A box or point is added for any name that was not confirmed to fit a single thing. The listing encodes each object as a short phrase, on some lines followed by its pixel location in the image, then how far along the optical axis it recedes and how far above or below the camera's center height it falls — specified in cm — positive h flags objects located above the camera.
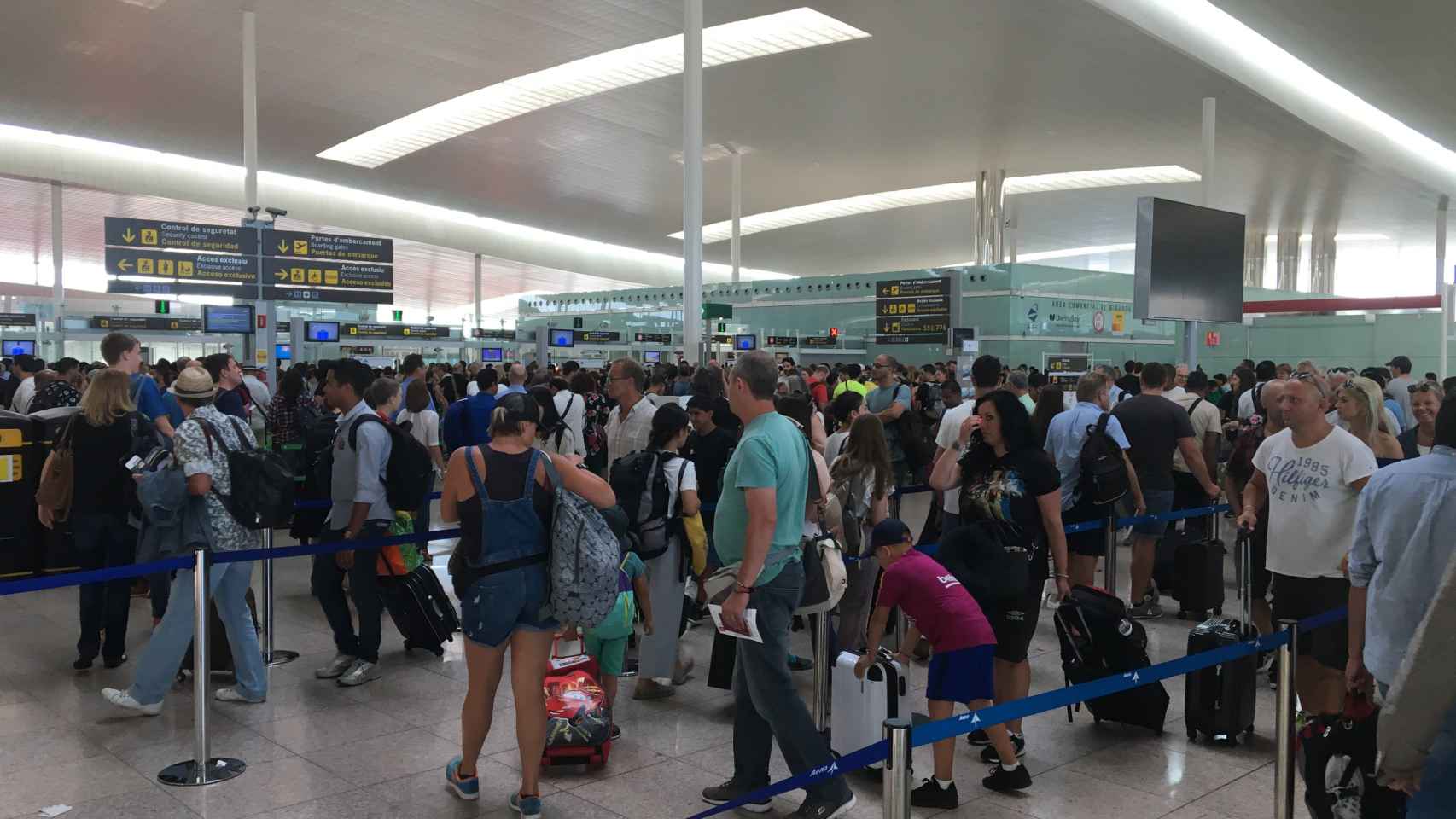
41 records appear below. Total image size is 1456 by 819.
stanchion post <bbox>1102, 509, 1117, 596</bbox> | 671 -122
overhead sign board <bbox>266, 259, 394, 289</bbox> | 1543 +131
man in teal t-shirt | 378 -67
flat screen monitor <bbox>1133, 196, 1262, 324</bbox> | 1191 +126
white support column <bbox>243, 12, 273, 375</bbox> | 1475 +298
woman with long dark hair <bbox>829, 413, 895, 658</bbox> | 557 -65
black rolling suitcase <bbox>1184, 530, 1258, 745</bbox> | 485 -152
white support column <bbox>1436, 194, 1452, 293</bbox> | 3269 +441
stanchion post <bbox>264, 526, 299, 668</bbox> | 619 -164
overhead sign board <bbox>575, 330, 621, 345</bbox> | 2886 +74
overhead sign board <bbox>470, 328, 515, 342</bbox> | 2908 +76
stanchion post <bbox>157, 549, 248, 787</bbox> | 439 -151
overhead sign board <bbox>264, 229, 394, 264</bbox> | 1538 +173
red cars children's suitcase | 453 -155
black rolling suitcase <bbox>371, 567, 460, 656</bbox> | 599 -140
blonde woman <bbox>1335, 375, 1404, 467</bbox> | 584 -24
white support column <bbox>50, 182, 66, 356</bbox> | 2502 +223
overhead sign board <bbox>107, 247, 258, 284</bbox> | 1512 +133
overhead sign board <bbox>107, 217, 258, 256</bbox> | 1511 +175
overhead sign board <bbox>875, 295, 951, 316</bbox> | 2197 +130
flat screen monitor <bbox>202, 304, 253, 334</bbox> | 1465 +56
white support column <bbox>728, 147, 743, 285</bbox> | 2888 +441
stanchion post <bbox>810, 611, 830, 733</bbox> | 491 -149
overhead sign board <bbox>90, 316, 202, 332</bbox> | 2653 +87
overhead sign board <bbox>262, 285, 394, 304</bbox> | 1540 +99
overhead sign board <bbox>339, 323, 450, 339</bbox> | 2298 +69
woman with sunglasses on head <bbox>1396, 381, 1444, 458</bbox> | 703 -26
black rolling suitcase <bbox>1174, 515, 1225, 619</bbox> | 718 -139
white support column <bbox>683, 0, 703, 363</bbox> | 1528 +303
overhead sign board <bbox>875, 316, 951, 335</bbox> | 2184 +90
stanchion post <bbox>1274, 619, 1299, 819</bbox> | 361 -124
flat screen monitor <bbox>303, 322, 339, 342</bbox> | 2044 +57
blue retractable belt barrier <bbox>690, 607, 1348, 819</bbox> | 292 -99
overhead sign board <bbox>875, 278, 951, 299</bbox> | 2200 +169
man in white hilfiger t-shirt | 462 -67
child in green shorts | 488 -127
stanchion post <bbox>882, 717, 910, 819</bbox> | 273 -105
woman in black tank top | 392 -70
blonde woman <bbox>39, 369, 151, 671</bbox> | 572 -70
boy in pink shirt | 417 -105
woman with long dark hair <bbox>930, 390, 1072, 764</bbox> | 457 -57
